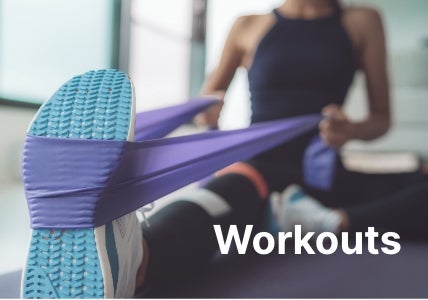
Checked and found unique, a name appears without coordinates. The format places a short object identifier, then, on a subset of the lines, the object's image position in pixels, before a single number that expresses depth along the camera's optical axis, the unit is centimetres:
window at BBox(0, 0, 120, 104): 201
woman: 100
